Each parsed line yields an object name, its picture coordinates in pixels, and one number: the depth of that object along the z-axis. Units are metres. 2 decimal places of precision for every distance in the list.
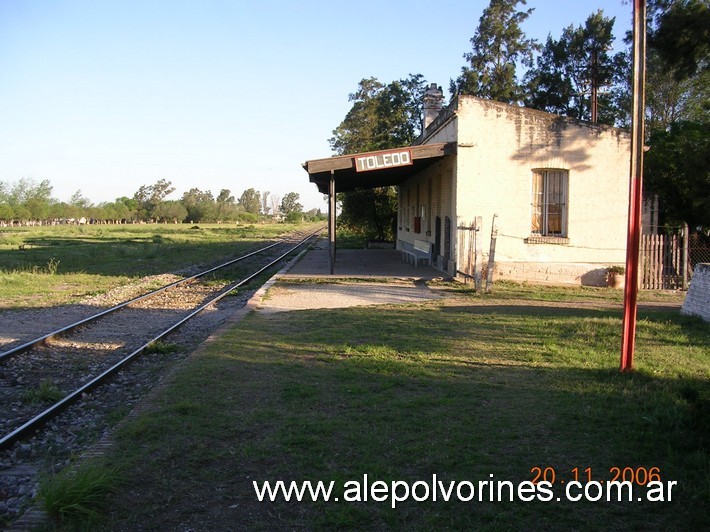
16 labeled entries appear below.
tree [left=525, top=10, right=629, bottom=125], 38.97
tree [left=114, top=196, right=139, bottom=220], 137.38
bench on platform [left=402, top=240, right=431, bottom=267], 21.65
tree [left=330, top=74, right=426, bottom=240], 37.47
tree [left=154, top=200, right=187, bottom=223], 136.50
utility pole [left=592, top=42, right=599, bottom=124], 35.41
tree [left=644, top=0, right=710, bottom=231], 11.83
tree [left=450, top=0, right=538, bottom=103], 40.78
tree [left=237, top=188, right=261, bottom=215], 193.88
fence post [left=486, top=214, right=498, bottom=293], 14.07
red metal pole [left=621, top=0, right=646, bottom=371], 6.41
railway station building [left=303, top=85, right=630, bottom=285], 16.97
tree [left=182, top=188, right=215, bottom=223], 137.38
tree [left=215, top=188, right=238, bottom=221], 140.88
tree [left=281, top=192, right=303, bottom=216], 191.50
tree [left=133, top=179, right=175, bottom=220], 146.25
